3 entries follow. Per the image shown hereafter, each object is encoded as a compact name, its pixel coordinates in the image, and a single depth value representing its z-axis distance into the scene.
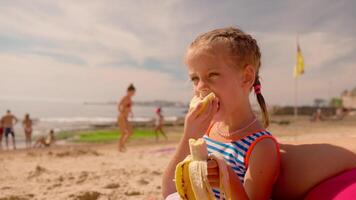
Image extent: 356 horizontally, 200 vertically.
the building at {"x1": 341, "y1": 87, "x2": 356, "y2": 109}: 64.25
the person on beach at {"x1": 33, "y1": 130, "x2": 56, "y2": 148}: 19.66
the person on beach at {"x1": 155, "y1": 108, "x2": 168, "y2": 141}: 18.75
